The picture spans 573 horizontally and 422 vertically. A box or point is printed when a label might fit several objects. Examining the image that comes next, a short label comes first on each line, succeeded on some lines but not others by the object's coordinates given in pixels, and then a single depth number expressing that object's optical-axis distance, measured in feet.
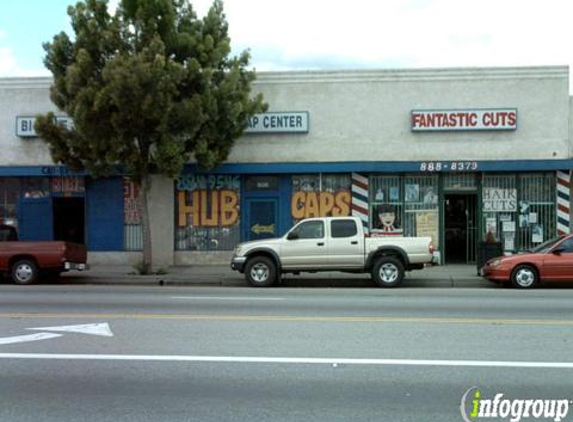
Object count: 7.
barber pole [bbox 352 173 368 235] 63.77
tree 50.80
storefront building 62.18
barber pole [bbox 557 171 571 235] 61.87
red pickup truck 53.31
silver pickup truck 49.39
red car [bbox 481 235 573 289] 47.78
